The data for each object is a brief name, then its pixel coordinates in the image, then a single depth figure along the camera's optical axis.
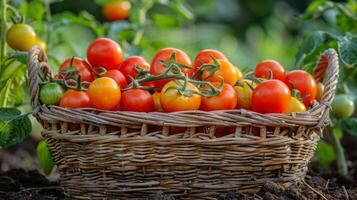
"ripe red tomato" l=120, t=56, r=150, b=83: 3.00
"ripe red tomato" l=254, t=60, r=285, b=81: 3.06
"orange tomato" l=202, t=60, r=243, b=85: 2.89
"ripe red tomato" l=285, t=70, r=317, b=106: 2.99
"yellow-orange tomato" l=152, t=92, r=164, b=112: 2.82
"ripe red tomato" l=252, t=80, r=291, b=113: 2.69
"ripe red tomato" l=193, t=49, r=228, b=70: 3.01
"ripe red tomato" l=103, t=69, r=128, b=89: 2.89
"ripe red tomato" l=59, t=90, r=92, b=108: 2.75
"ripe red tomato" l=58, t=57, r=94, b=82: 2.97
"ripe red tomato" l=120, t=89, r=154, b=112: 2.72
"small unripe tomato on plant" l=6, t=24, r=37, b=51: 3.40
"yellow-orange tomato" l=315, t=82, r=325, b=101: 3.25
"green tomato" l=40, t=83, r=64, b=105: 2.78
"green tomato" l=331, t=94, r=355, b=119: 3.52
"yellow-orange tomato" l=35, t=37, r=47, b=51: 3.53
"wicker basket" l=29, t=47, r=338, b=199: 2.62
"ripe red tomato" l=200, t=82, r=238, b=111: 2.71
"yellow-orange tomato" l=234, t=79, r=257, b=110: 2.86
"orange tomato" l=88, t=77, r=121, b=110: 2.70
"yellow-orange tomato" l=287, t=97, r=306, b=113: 2.79
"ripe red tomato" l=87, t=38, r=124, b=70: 3.03
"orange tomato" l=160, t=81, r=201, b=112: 2.66
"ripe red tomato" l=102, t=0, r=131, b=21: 4.62
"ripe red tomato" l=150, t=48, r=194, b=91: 2.91
